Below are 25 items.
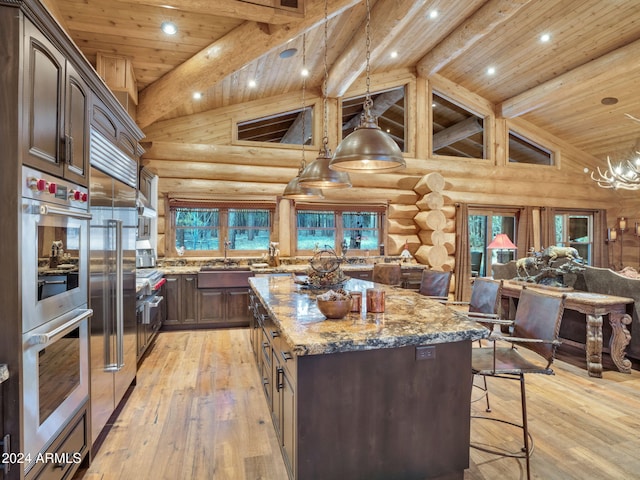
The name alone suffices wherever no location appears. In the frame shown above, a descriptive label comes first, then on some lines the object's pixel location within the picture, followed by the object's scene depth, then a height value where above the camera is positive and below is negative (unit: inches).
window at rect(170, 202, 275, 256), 234.2 +11.2
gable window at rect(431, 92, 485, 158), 311.3 +96.4
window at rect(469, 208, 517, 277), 301.1 +9.5
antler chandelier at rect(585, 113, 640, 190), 193.7 +35.0
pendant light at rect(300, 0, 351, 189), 127.7 +24.8
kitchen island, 66.6 -29.8
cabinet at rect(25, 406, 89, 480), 63.3 -40.4
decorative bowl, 79.6 -14.1
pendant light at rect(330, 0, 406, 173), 92.7 +25.4
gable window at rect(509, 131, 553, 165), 320.2 +81.8
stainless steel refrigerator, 87.4 -8.9
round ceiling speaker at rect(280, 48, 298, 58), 188.9 +101.6
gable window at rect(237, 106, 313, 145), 250.5 +82.8
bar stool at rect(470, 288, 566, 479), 84.8 -24.9
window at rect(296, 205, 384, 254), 259.1 +11.6
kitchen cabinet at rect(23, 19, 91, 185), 59.0 +25.1
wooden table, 137.2 -32.2
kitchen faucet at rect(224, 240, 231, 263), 238.5 -0.3
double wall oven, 58.7 -11.1
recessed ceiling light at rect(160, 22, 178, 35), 143.5 +87.2
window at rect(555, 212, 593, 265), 321.1 +9.8
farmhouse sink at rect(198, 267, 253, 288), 207.0 -19.4
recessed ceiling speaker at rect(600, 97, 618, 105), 267.6 +105.7
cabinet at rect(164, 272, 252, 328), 204.8 -31.8
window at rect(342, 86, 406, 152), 287.1 +109.3
